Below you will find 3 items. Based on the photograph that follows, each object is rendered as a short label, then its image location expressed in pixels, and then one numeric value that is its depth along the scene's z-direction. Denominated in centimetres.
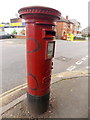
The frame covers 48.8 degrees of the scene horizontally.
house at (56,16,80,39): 3000
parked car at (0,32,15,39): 2004
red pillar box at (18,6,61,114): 142
